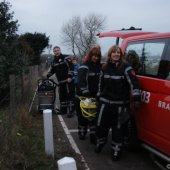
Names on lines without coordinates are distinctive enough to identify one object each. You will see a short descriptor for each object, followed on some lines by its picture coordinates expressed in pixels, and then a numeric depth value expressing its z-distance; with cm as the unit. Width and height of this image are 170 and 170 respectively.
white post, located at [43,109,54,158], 351
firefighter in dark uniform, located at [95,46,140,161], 368
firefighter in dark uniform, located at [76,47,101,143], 427
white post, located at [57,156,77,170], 184
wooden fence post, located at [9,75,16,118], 504
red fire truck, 308
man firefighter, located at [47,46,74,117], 629
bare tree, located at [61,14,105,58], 3510
